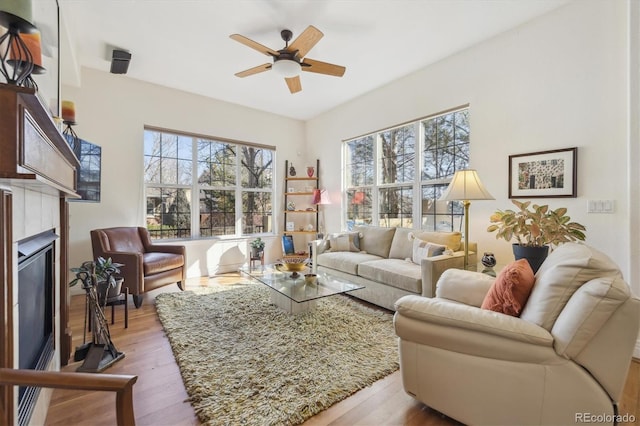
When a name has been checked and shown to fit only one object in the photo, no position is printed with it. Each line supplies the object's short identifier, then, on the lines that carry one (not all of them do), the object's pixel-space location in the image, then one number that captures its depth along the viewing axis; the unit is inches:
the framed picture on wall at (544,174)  98.0
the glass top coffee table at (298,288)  98.3
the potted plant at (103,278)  79.7
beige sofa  105.0
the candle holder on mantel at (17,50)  36.3
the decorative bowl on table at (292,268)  114.7
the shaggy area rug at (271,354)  61.1
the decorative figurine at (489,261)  97.0
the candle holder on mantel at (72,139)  97.3
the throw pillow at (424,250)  115.0
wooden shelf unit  211.5
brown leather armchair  116.6
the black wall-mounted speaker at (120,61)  124.4
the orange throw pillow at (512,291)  55.7
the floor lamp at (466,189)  99.5
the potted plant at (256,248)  183.8
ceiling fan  94.0
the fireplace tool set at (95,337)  75.1
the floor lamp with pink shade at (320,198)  201.8
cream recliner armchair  43.8
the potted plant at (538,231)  88.9
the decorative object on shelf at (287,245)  204.7
